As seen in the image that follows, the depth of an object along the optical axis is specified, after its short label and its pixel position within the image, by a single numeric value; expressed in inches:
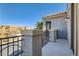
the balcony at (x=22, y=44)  48.1
